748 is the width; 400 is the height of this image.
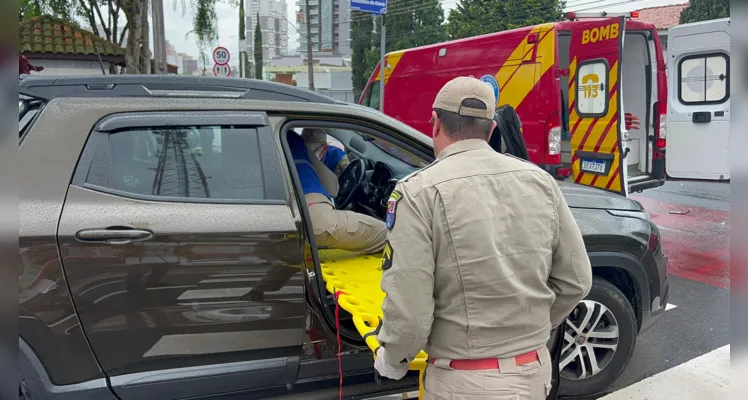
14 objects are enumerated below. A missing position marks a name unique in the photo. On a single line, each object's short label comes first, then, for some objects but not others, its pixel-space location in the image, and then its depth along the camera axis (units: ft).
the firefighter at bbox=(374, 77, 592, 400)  5.68
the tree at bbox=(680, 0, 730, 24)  71.65
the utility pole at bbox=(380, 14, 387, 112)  33.44
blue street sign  31.68
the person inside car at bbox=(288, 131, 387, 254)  10.69
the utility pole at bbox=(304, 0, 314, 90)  94.40
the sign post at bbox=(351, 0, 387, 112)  31.68
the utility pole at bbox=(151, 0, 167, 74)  47.96
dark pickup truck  7.41
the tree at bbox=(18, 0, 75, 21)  53.47
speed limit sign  49.06
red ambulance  23.59
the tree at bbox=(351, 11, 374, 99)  149.59
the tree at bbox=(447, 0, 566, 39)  103.86
